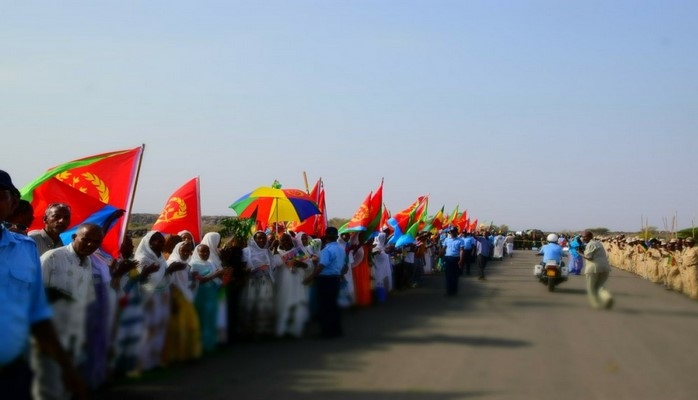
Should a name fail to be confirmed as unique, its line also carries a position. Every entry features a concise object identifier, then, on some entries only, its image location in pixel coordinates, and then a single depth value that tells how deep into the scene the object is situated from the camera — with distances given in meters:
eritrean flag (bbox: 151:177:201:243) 11.82
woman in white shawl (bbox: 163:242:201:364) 9.22
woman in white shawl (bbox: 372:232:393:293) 18.86
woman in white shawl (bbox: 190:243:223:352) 10.18
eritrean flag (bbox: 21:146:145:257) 9.53
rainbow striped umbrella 15.56
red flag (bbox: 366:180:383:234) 17.75
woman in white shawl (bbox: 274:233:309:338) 11.95
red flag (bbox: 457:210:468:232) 43.09
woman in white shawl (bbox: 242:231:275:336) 11.56
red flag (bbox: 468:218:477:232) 51.45
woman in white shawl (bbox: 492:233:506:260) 47.06
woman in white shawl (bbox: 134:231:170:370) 8.81
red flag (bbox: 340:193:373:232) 17.45
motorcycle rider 21.86
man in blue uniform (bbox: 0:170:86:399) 3.86
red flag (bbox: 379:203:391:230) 25.38
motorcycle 21.50
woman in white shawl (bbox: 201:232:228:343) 10.76
